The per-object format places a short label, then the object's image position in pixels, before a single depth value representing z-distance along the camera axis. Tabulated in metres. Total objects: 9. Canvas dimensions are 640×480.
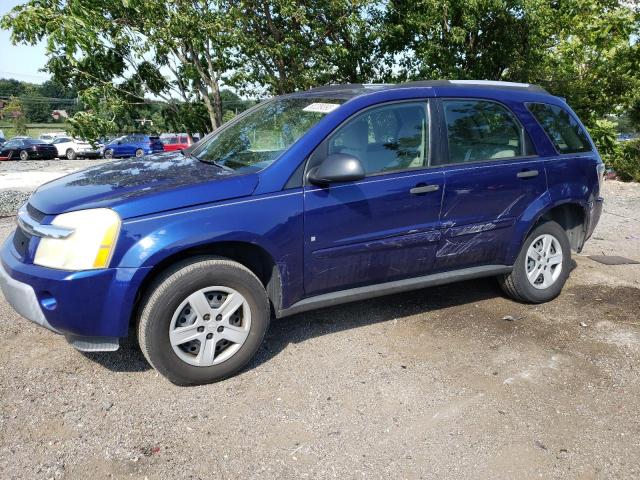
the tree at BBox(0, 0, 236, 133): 7.73
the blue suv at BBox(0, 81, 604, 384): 3.04
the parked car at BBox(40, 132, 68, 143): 39.69
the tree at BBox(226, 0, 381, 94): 8.84
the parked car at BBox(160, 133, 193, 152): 27.63
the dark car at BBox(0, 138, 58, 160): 29.67
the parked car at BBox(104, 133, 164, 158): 30.86
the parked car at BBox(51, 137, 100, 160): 31.14
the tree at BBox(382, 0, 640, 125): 9.67
